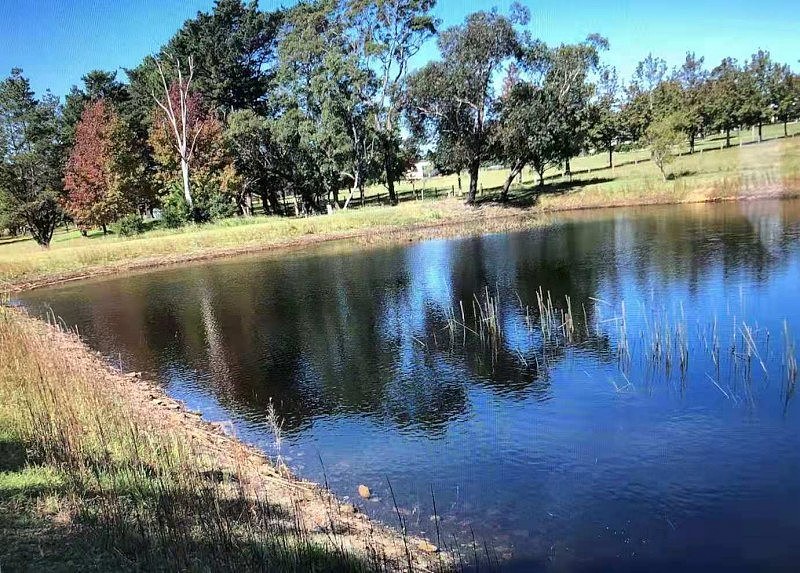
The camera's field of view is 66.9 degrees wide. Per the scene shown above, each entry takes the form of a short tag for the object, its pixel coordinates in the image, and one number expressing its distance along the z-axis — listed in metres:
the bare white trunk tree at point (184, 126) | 57.66
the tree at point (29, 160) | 63.22
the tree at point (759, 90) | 76.69
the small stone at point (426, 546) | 8.41
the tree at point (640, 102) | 78.50
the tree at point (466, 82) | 55.16
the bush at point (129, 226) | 57.03
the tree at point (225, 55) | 65.94
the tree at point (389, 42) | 62.12
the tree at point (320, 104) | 58.53
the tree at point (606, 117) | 78.06
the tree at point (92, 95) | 71.00
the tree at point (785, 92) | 80.06
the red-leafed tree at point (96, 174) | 61.34
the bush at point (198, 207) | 57.94
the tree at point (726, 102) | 77.31
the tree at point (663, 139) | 58.02
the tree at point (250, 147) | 61.38
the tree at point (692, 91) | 70.47
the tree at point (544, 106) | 57.16
